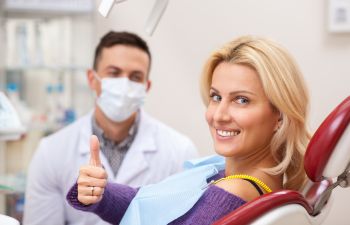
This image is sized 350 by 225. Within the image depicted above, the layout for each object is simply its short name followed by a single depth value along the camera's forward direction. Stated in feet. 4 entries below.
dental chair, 3.09
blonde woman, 3.88
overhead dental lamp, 4.17
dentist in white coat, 6.89
